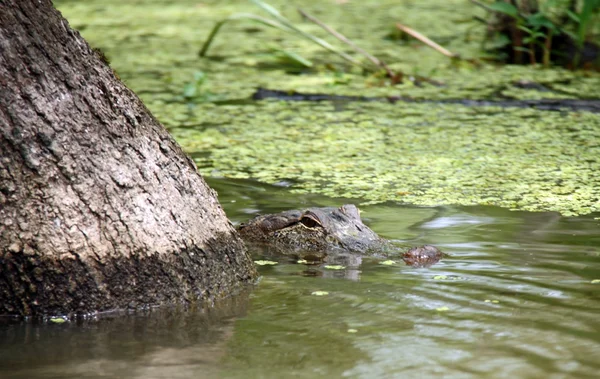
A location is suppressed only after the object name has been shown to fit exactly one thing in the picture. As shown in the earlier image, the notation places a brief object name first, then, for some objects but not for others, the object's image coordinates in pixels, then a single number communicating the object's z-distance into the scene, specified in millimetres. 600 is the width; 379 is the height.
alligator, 9156
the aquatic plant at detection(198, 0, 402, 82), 16048
